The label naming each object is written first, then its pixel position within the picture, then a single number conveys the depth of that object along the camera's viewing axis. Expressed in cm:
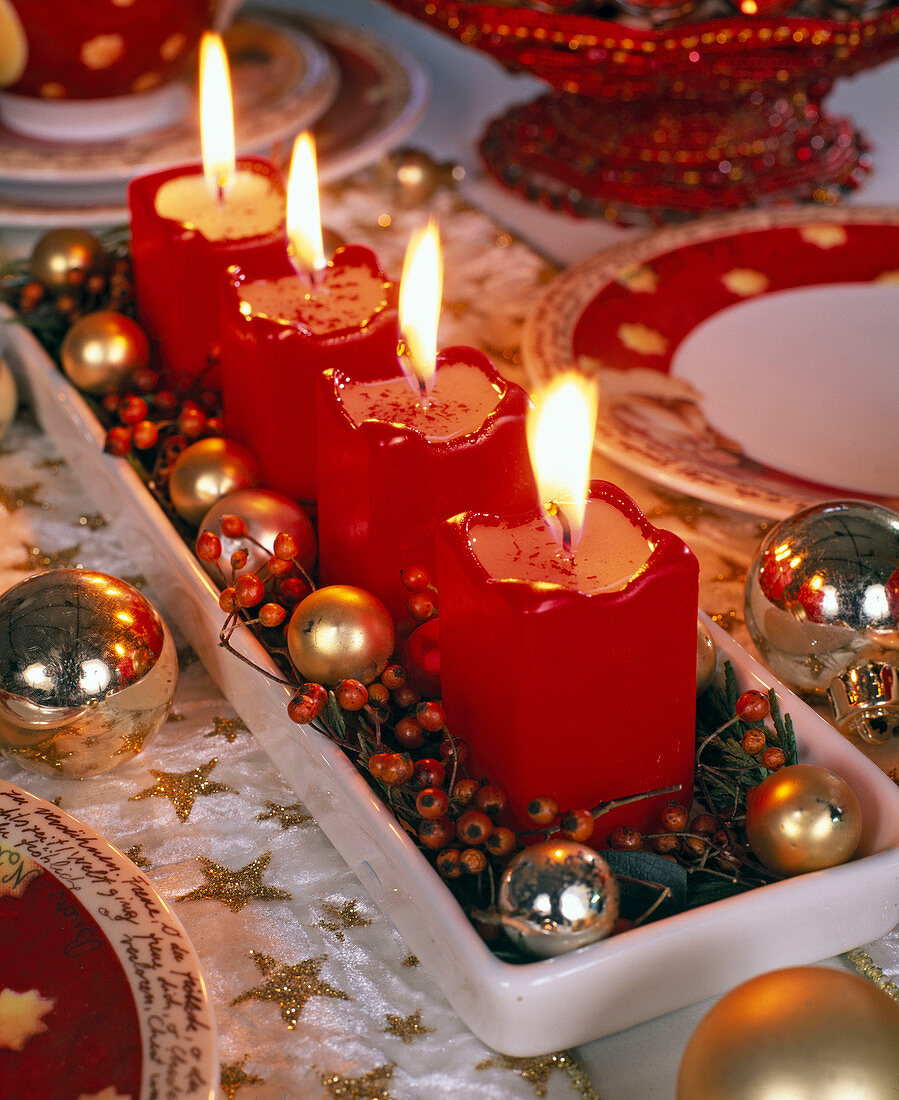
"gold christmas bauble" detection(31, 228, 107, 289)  109
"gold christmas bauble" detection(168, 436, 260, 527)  96
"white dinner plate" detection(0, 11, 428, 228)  121
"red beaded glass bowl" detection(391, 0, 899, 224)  114
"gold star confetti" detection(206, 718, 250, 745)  93
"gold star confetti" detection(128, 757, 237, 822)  90
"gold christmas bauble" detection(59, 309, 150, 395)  103
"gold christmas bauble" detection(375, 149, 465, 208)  130
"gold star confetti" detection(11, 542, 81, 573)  101
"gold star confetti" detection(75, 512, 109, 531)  104
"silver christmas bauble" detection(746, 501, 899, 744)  90
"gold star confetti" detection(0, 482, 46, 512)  104
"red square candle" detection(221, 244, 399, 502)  95
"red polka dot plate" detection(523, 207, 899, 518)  102
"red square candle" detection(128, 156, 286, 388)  101
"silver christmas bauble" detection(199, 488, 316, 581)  93
